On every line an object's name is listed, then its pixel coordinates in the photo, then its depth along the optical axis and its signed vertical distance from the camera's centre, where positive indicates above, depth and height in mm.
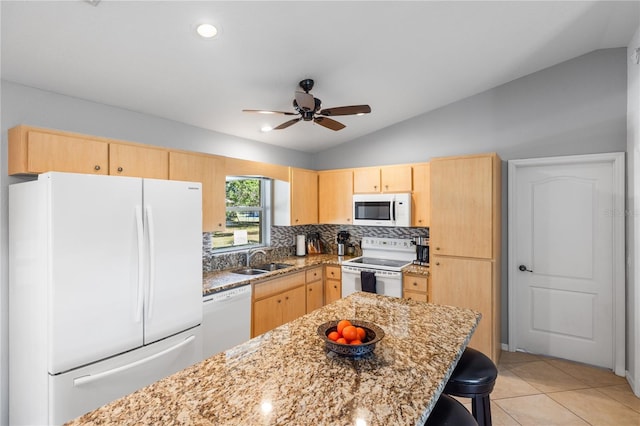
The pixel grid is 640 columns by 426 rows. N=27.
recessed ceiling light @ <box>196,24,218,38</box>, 1970 +1155
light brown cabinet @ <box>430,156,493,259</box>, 3166 +70
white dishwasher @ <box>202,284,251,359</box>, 2766 -978
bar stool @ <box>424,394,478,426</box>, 1330 -870
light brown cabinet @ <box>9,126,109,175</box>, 2059 +416
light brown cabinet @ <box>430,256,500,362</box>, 3174 -804
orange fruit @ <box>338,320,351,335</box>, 1501 -532
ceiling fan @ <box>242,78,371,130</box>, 2453 +836
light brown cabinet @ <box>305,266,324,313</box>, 4047 -971
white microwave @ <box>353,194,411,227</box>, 3904 +55
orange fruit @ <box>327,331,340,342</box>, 1459 -572
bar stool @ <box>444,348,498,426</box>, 1608 -859
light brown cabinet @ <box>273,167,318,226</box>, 4285 +196
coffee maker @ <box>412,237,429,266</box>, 3973 -483
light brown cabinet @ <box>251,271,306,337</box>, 3330 -995
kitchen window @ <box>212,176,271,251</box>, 3932 -10
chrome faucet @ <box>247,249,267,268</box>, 3955 -503
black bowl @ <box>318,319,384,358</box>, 1353 -570
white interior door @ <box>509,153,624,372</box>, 3156 -463
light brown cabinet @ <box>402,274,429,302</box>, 3586 -842
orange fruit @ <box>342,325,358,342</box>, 1422 -541
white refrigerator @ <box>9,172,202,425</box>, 1801 -487
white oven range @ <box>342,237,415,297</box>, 3740 -640
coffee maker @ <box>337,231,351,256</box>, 4684 -411
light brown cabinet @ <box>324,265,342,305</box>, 4191 -928
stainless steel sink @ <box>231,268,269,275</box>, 3680 -682
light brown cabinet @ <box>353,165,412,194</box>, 4016 +452
